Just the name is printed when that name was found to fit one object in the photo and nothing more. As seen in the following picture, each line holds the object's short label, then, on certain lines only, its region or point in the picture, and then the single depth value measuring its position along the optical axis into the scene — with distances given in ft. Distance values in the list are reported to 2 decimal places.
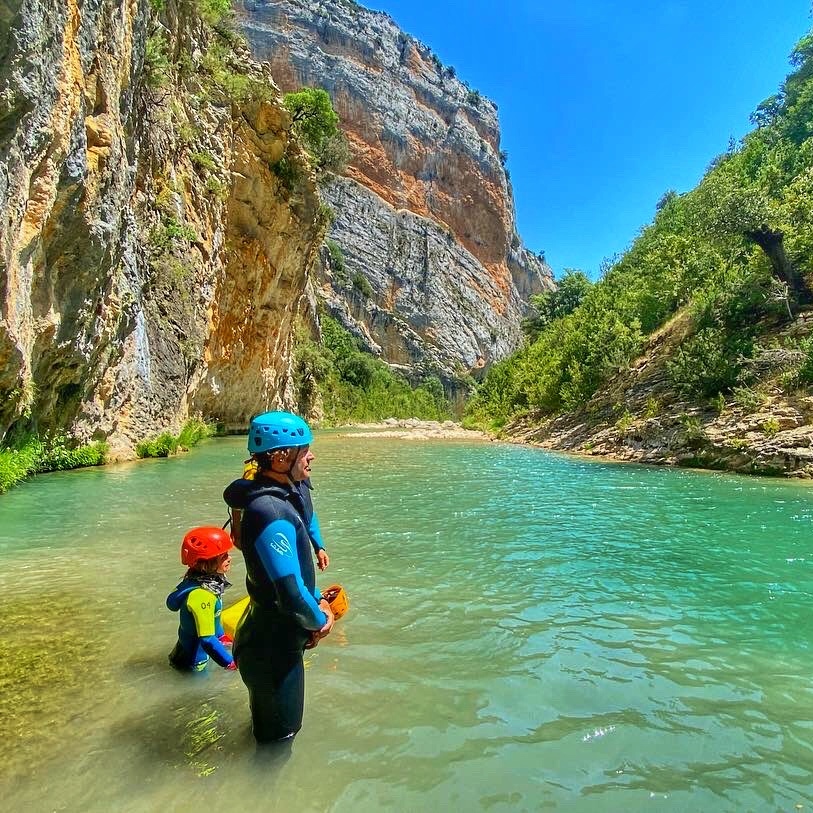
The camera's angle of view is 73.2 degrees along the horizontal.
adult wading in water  8.21
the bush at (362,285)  260.83
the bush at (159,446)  54.49
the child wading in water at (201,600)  11.14
